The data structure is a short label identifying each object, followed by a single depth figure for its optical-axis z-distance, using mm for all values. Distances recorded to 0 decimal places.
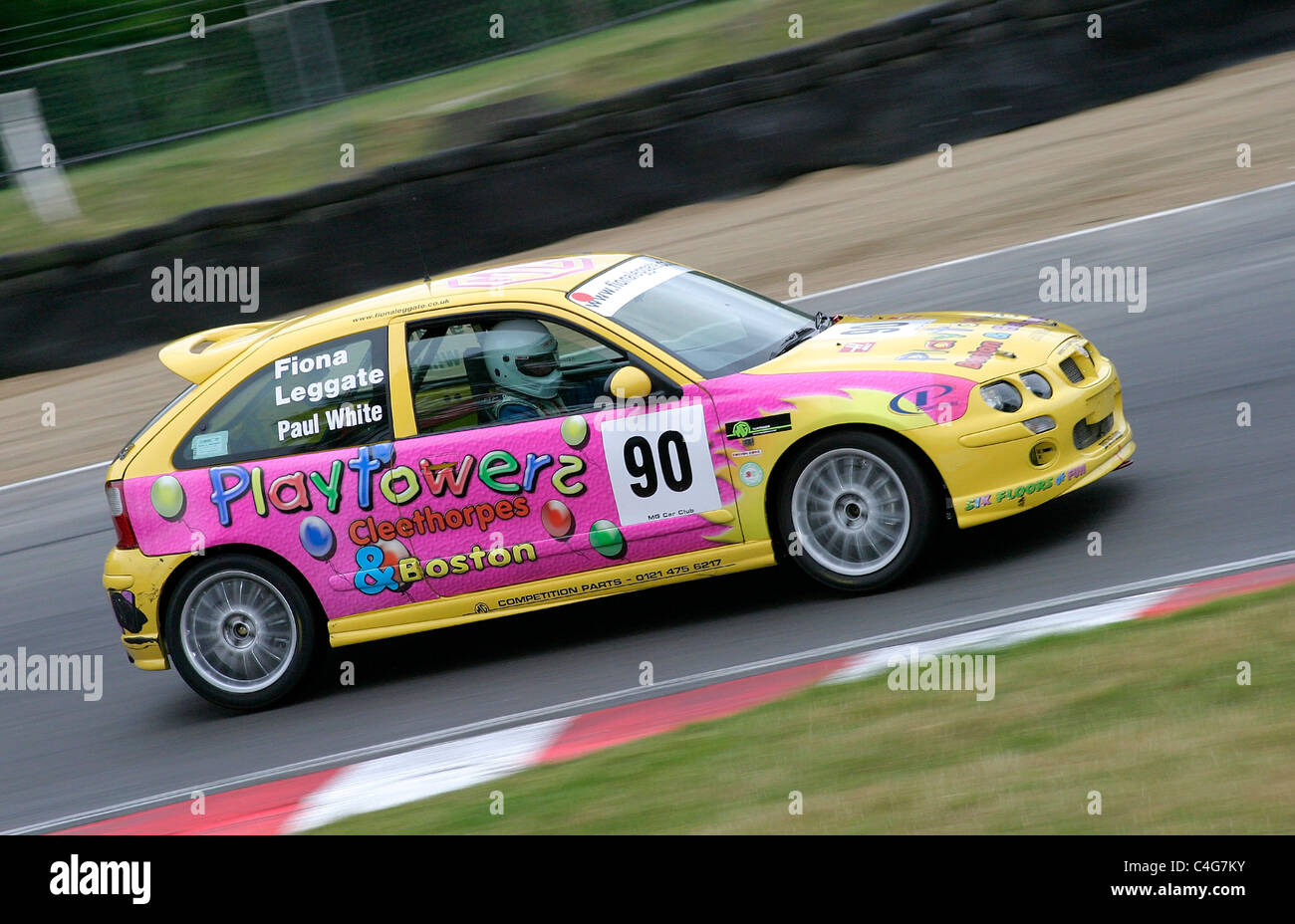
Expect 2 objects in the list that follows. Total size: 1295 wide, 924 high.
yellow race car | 13117
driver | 13742
